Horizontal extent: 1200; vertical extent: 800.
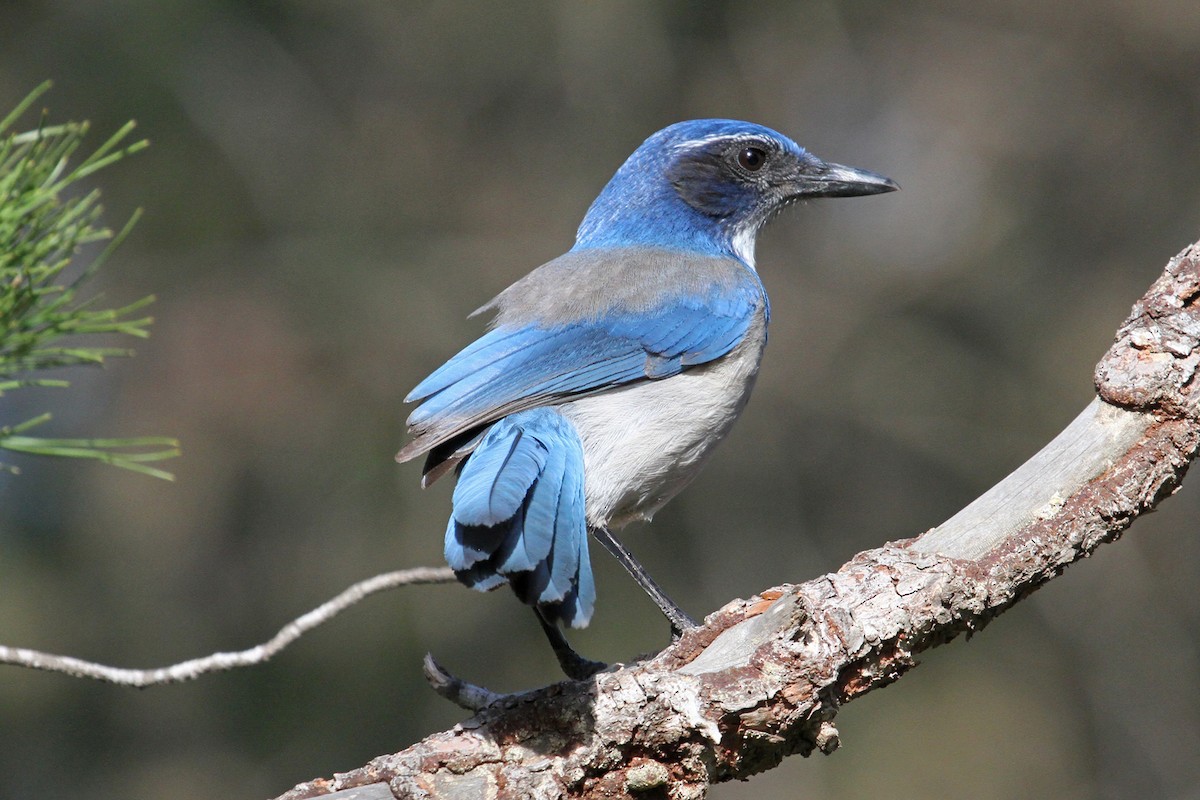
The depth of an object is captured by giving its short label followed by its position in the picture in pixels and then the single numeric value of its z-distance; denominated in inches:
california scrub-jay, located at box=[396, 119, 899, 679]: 235.0
